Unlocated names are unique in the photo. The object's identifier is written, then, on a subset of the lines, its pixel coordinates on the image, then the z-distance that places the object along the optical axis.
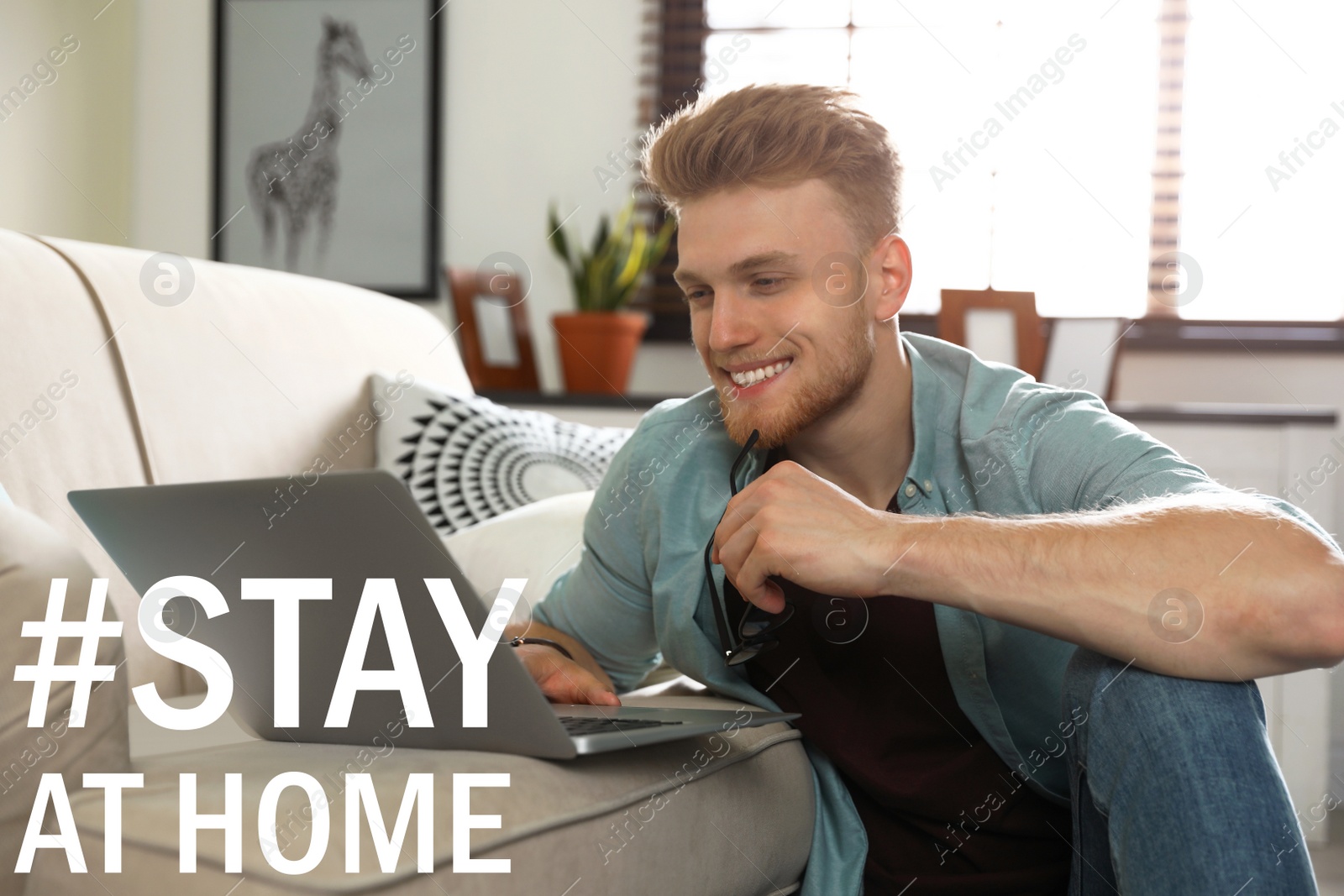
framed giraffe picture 2.83
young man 0.80
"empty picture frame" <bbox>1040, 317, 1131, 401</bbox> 2.33
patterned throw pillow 1.66
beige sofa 0.73
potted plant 2.58
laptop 0.69
